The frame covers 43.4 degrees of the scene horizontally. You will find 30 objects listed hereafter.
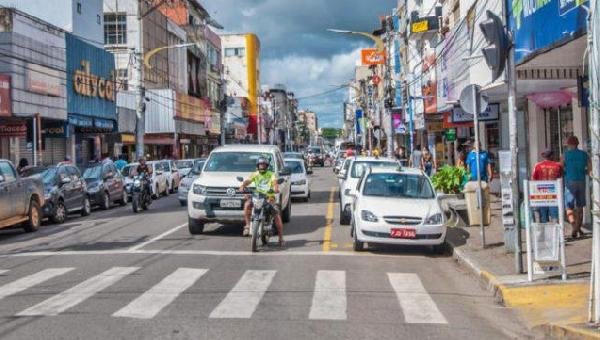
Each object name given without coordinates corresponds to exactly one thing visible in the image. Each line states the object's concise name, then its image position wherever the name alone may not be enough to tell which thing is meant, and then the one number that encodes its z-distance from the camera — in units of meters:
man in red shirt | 13.21
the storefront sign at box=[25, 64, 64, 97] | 30.34
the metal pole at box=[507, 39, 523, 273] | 10.49
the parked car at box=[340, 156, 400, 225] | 18.52
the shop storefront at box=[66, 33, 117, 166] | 35.81
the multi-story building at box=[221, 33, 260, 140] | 118.62
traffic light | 10.36
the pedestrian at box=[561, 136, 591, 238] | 13.43
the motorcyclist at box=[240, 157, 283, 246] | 13.94
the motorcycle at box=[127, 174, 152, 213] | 23.02
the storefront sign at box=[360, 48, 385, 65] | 48.19
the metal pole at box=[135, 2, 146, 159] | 35.69
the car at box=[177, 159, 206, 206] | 24.94
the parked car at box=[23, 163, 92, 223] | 20.59
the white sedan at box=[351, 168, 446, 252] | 13.31
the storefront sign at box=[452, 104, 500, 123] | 20.58
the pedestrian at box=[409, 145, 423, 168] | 32.07
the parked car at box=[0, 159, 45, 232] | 16.97
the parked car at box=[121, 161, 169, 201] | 29.62
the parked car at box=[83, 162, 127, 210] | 25.05
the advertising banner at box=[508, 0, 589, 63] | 10.10
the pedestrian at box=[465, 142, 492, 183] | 18.69
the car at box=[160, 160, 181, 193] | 33.16
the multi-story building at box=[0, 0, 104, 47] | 43.22
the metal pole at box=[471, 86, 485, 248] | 12.85
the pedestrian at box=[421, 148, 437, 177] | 28.81
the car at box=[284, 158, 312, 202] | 25.88
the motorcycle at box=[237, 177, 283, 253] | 13.62
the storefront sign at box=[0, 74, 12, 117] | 27.80
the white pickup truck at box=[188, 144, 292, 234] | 15.52
